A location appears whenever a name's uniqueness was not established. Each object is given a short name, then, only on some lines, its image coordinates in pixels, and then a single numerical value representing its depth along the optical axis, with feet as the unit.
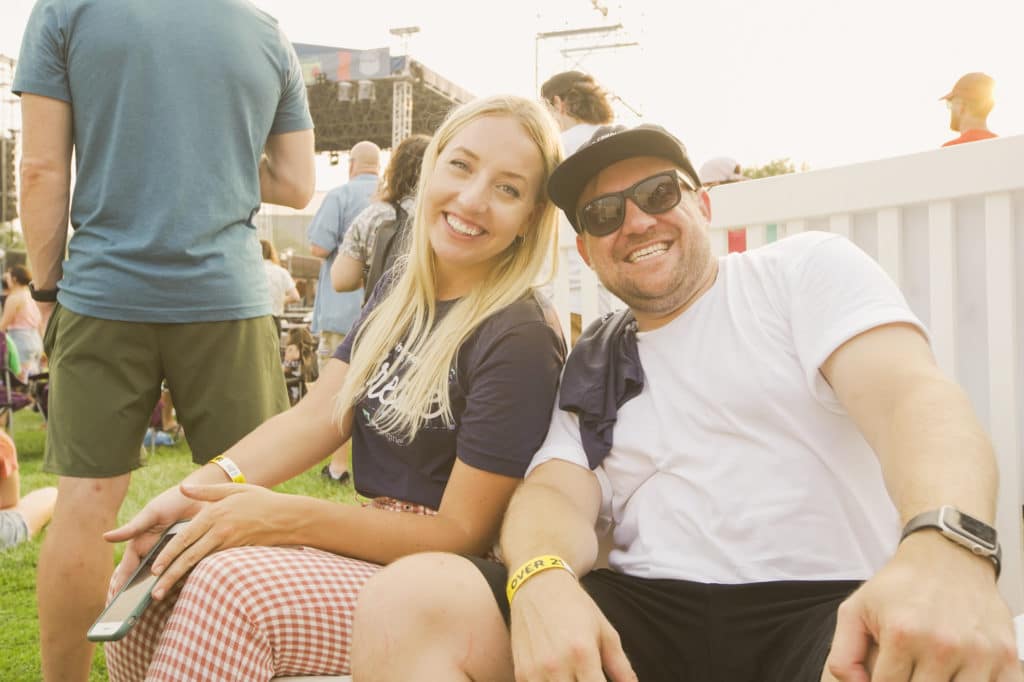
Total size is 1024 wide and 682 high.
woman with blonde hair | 4.62
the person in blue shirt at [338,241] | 17.35
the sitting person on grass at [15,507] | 14.42
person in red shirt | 15.38
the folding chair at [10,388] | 22.85
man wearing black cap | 3.47
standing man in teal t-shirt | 7.15
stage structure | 59.57
